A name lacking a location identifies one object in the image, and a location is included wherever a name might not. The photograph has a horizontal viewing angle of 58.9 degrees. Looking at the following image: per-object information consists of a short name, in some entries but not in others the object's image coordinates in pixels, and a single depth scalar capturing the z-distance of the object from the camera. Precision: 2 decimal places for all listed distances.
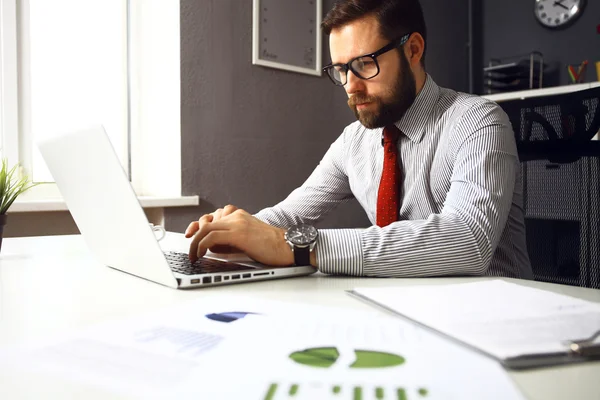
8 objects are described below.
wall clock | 3.22
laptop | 0.71
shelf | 2.88
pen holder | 3.09
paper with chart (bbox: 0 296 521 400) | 0.39
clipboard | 0.44
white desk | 0.40
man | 0.89
